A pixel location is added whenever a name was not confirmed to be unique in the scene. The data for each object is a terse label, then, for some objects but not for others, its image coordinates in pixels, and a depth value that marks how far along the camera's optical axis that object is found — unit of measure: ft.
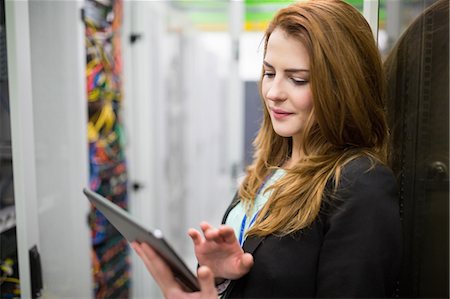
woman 2.71
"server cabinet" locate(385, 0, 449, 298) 3.53
